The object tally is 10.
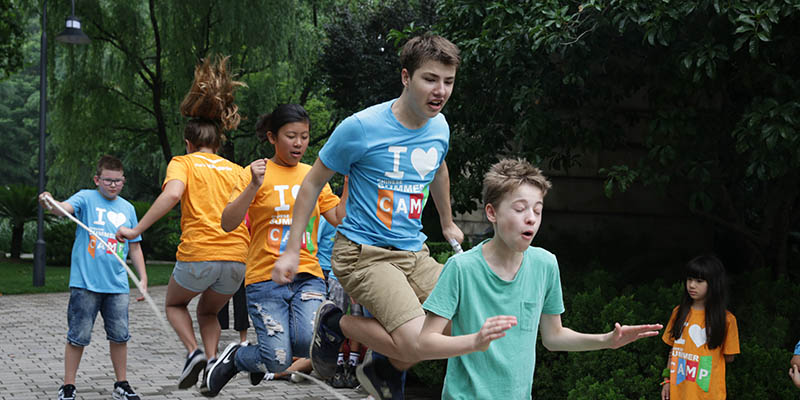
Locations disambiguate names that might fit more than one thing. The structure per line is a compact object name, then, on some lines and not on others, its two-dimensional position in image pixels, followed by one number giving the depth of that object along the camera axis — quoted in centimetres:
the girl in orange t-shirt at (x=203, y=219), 601
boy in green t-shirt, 336
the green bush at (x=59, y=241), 2589
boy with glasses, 690
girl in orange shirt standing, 566
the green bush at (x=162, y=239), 2828
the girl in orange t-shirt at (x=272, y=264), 541
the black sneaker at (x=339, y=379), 821
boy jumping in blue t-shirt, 437
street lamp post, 1769
